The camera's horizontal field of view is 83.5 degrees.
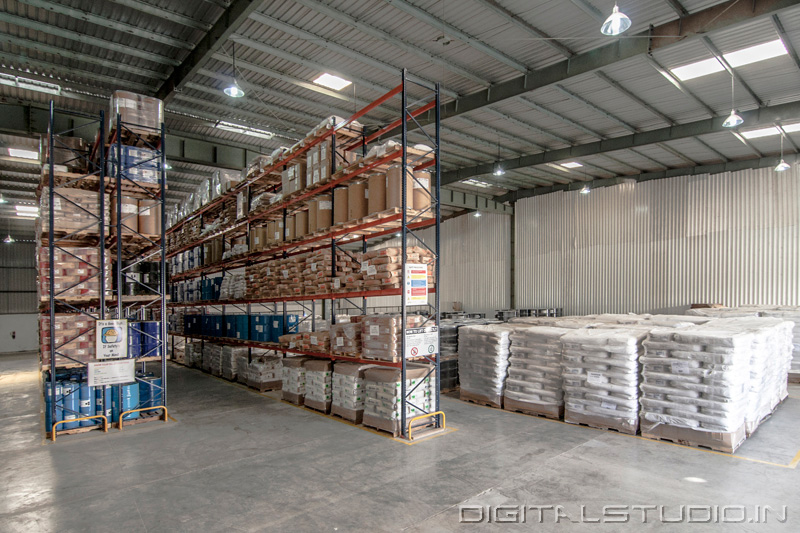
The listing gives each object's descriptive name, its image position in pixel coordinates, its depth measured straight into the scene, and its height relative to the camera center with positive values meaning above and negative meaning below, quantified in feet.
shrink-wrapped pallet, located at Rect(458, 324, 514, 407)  28.96 -5.58
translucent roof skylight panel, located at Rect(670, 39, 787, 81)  31.80 +16.18
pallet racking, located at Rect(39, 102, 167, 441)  25.85 +2.67
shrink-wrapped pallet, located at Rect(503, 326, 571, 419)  26.58 -5.79
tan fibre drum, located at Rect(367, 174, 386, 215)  26.14 +5.10
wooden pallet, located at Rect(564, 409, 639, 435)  23.35 -7.86
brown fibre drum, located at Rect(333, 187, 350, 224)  29.48 +4.96
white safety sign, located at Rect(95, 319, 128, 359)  26.06 -3.32
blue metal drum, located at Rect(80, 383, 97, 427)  26.58 -7.06
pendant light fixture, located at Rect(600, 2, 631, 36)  20.24 +11.61
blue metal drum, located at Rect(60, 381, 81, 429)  25.99 -6.86
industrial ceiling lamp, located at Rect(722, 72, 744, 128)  32.55 +11.41
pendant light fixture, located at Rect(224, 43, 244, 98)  28.78 +12.29
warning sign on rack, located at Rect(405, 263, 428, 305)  24.54 -0.26
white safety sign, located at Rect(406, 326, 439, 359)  24.27 -3.46
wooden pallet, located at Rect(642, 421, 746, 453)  20.78 -7.73
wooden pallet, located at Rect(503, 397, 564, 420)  26.50 -7.99
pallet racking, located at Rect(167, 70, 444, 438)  25.08 +5.12
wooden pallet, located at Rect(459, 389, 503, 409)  29.83 -8.30
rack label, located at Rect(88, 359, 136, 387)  25.63 -5.22
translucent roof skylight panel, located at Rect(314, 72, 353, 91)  35.94 +16.20
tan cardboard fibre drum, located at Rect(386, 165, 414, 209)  24.99 +5.17
